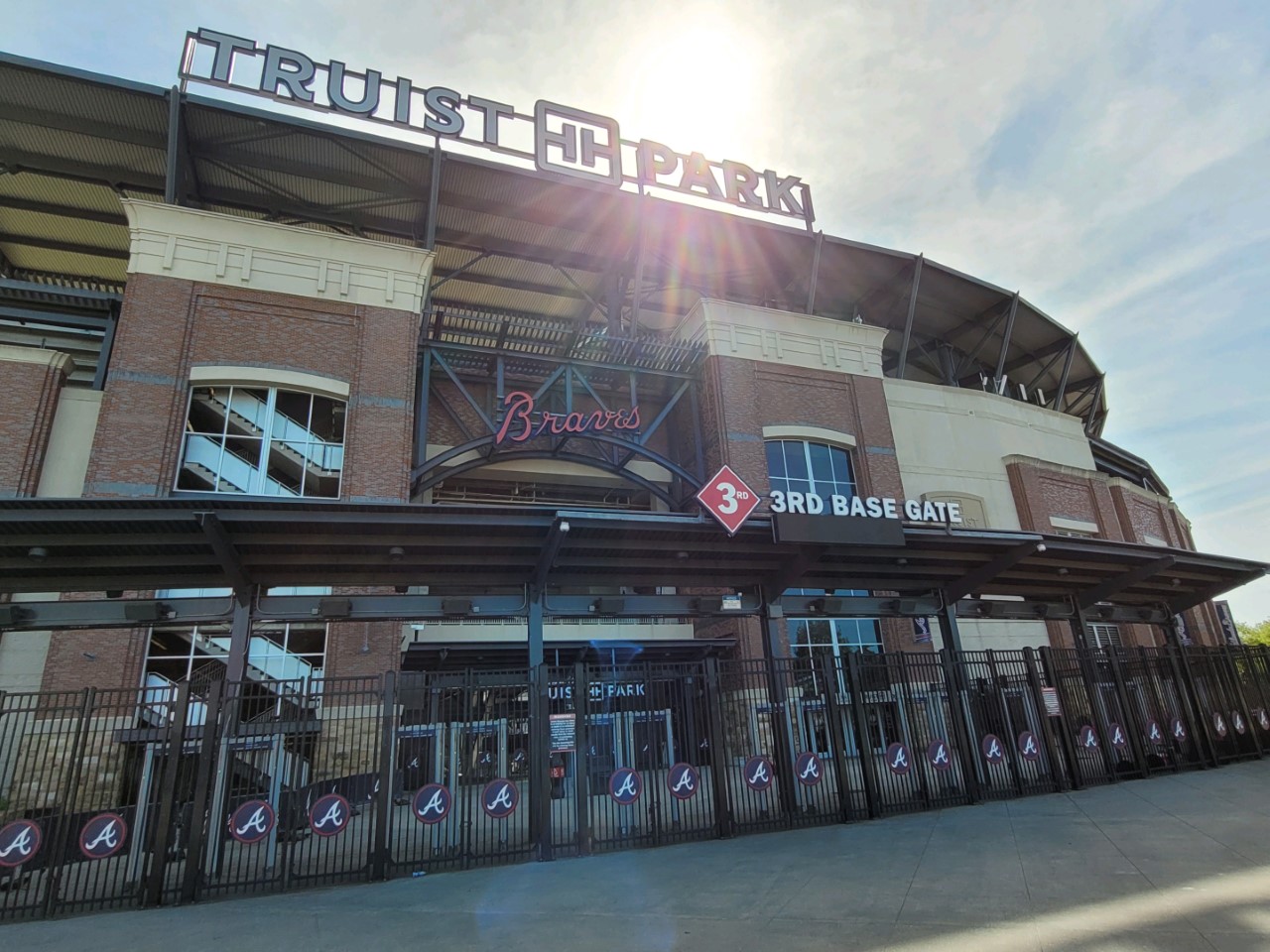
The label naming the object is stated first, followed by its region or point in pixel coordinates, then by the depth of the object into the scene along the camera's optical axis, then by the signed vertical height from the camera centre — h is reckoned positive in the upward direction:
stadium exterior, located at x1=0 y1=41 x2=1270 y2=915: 9.13 +6.27
